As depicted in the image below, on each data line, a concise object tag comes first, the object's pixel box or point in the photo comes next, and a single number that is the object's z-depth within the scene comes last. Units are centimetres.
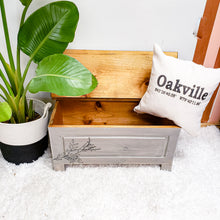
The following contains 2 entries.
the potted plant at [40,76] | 79
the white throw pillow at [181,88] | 92
